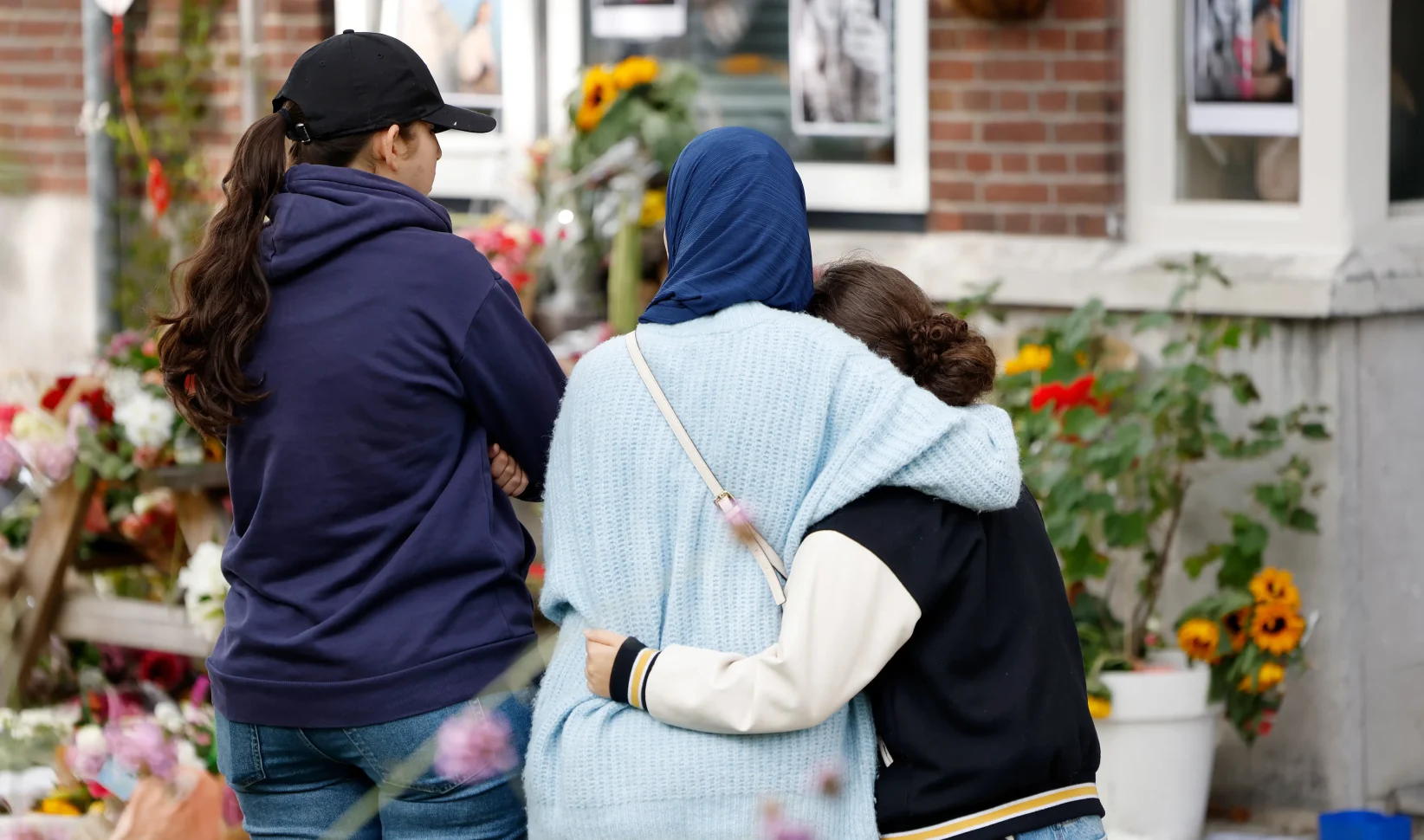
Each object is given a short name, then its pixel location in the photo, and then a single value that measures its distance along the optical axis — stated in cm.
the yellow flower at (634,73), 1015
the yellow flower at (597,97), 1022
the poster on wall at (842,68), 994
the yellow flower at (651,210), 1014
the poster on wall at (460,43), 1146
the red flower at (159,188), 1171
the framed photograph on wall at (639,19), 1074
